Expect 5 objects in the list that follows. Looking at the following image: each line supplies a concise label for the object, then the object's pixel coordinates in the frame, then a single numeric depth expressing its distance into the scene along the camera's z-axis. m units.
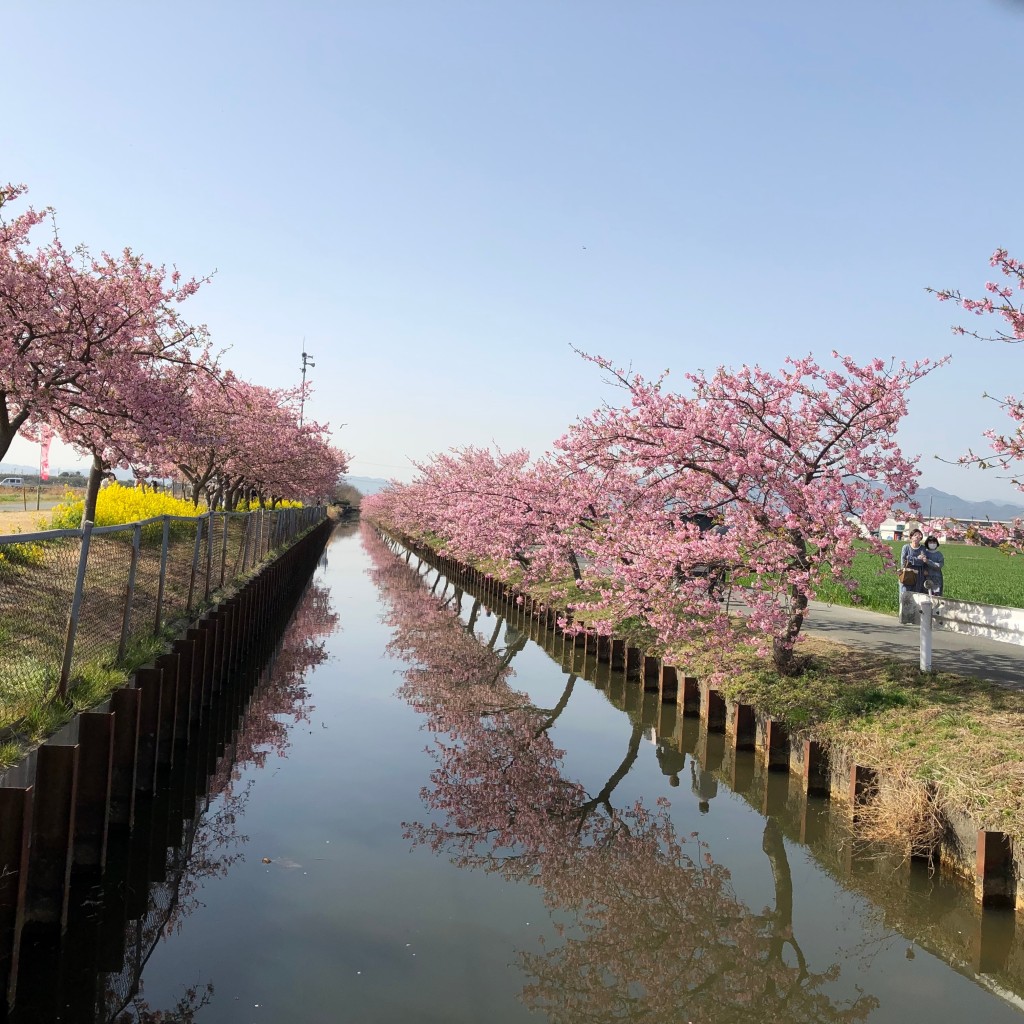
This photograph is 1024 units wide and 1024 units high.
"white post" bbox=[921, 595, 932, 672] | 11.74
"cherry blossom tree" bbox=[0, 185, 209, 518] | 13.41
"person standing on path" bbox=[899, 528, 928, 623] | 16.86
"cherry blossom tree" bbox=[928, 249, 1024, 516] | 9.11
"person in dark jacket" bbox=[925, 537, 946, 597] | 17.00
